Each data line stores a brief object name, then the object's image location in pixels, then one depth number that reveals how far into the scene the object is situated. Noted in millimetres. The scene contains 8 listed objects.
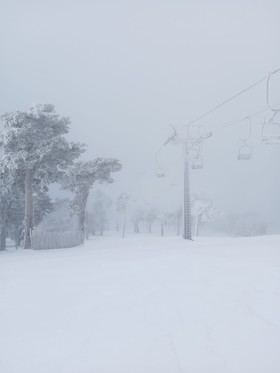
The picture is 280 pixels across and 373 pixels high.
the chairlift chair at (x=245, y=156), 18438
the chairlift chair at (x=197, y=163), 24641
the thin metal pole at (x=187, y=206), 32062
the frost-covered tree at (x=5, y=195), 31141
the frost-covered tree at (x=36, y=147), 29984
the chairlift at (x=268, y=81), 12364
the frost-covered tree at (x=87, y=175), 43969
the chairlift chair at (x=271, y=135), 13766
